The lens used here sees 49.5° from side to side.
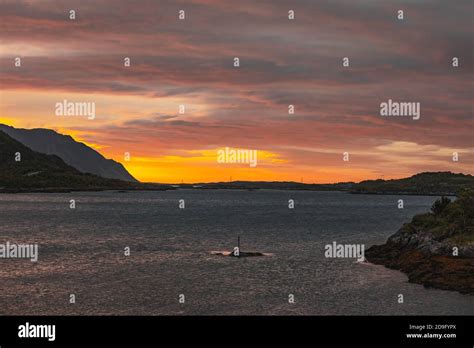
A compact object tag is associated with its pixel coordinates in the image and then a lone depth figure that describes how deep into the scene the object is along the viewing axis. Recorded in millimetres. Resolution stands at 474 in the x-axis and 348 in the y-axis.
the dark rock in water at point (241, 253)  87250
